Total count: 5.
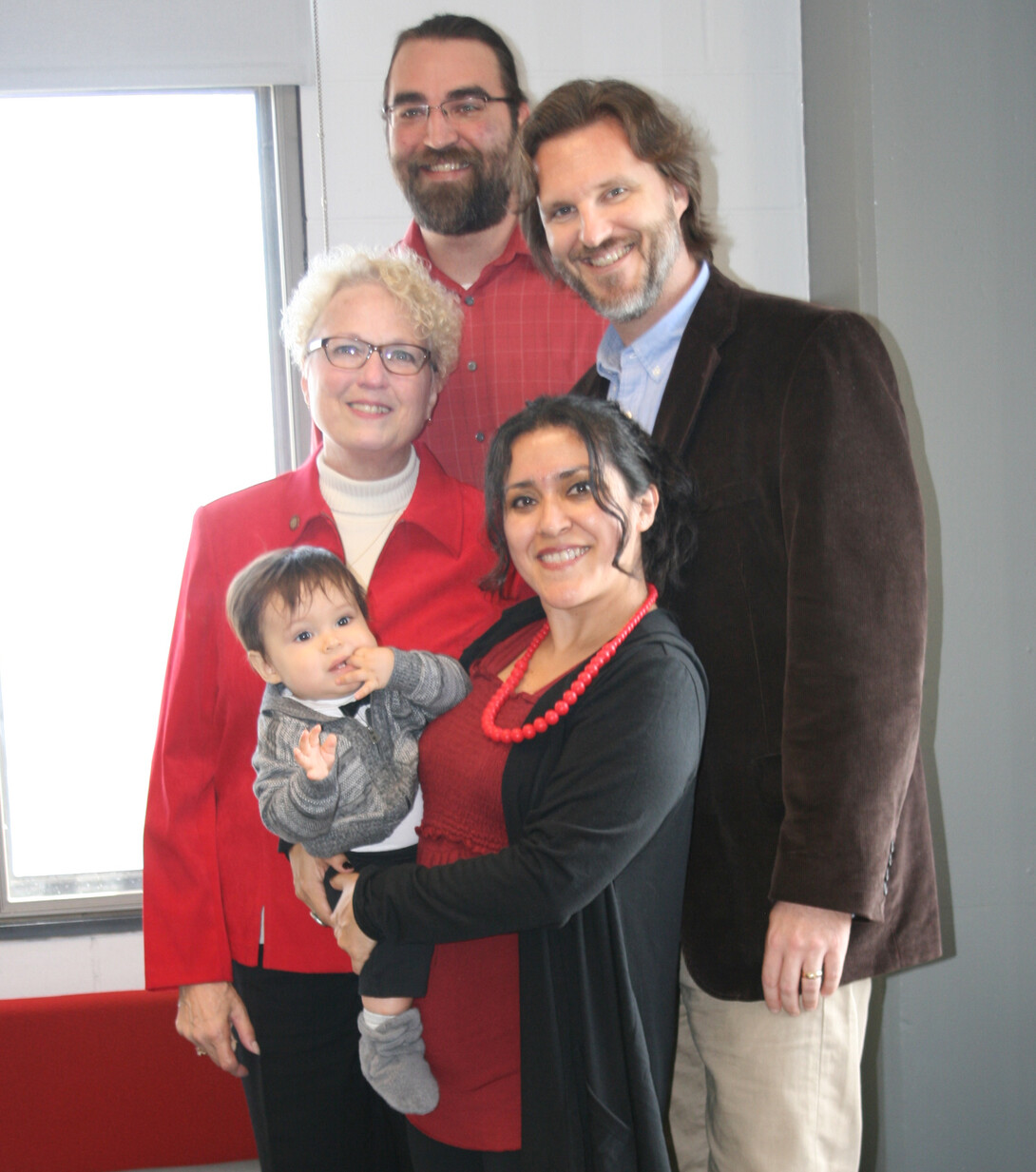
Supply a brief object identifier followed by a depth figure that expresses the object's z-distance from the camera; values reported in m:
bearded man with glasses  1.99
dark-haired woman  1.14
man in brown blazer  1.21
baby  1.31
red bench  2.45
